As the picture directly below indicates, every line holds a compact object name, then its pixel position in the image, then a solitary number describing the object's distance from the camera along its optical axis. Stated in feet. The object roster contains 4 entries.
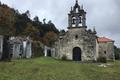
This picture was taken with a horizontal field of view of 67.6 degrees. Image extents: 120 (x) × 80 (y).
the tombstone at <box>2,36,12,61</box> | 43.70
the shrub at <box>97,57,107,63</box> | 45.07
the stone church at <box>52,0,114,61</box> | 48.92
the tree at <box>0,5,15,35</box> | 79.44
